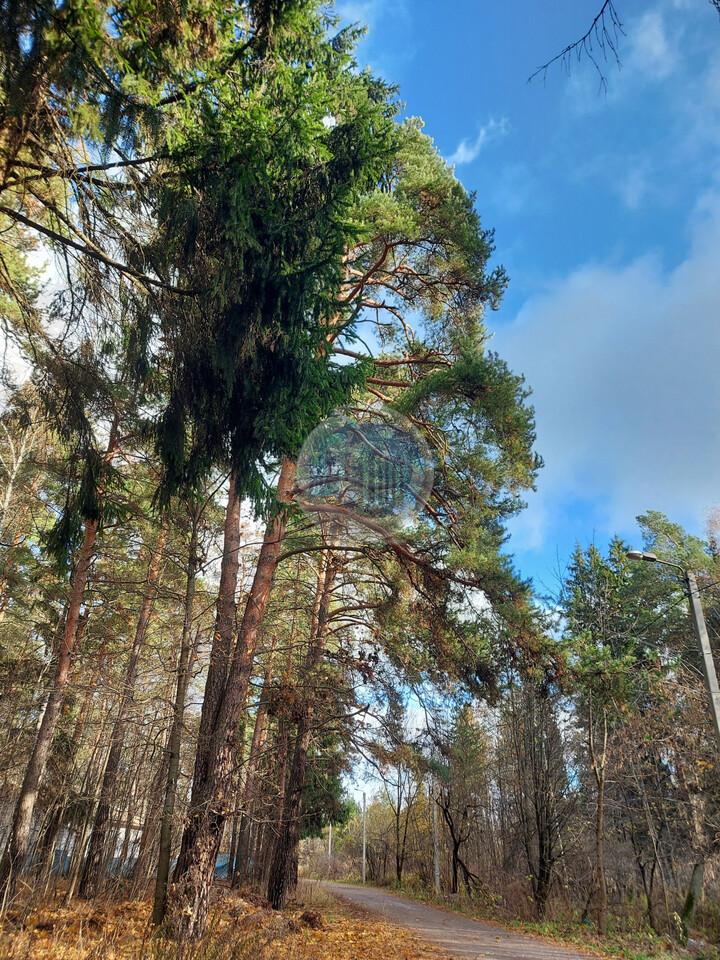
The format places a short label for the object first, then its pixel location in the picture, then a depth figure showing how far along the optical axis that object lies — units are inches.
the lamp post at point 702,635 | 306.5
